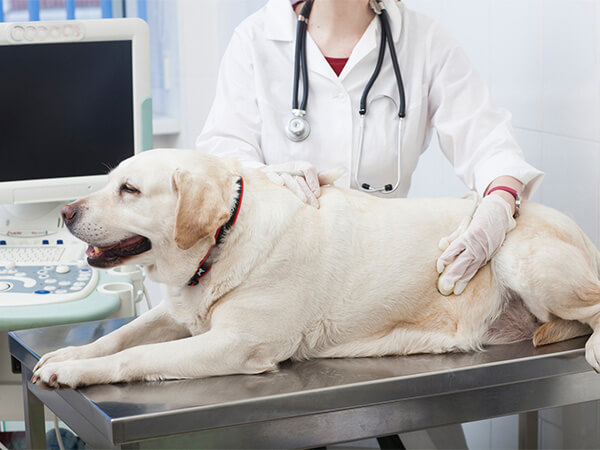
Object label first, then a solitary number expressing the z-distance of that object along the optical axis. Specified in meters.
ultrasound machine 1.80
